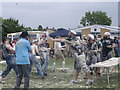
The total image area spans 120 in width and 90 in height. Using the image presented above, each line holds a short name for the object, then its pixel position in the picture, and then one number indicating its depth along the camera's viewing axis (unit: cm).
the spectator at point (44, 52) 1252
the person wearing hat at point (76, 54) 985
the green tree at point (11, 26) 5647
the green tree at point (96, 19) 8950
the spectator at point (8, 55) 1032
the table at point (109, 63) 997
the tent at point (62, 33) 2916
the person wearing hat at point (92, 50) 1105
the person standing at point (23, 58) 851
